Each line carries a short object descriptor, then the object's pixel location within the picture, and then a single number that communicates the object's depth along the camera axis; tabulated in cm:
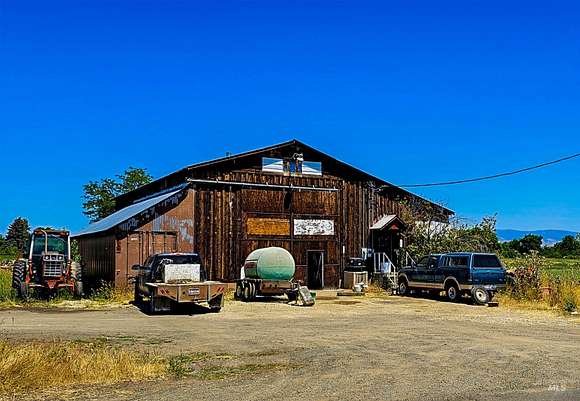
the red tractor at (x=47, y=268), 2597
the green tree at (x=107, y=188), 6638
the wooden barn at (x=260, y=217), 3042
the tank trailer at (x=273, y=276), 2675
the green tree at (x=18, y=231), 9994
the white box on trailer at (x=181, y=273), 2247
